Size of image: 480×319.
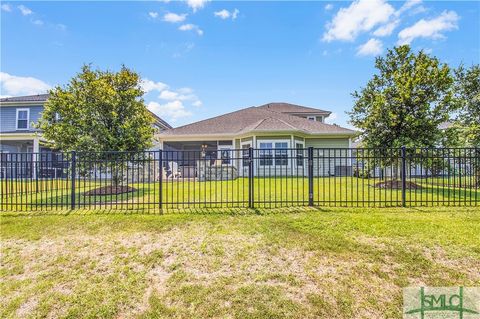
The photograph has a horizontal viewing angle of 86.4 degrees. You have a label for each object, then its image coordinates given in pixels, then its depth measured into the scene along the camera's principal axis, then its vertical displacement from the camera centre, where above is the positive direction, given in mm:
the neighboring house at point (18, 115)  18250 +3263
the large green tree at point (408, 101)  10523 +2420
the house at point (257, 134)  16797 +1712
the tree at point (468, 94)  12734 +3307
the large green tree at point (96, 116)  9562 +1699
